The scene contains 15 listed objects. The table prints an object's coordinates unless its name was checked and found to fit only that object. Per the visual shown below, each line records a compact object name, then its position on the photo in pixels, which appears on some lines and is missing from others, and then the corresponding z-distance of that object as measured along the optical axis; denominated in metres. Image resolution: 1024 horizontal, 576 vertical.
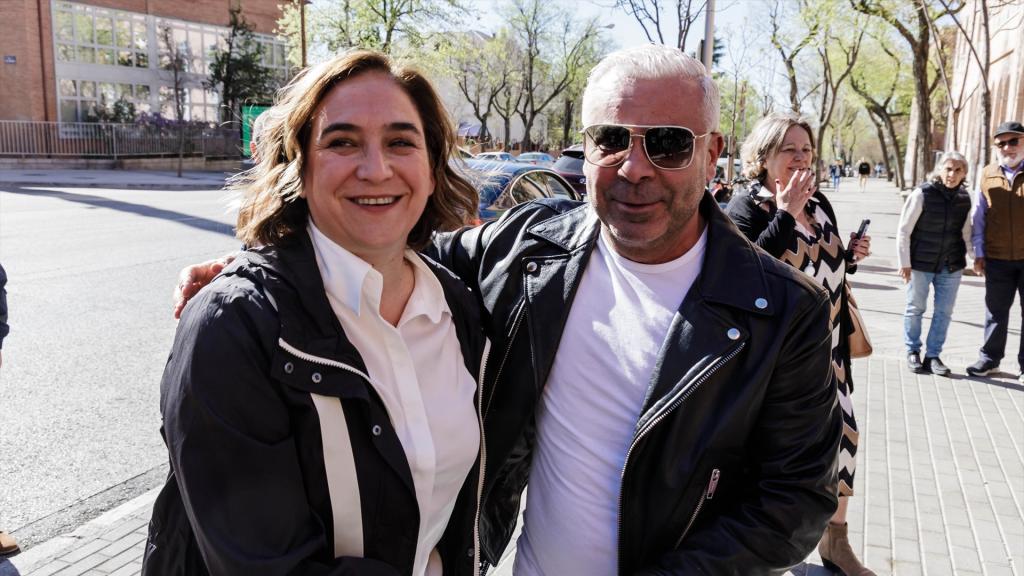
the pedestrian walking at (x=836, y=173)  43.79
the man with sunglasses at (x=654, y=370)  1.71
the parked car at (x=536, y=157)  33.78
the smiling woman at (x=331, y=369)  1.37
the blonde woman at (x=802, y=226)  3.22
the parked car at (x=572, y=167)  14.45
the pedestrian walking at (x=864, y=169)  41.59
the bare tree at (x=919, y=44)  16.72
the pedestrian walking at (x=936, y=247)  6.79
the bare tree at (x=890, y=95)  33.86
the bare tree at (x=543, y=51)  46.81
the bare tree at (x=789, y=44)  23.95
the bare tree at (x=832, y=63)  25.28
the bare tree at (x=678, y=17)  12.56
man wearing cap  6.65
